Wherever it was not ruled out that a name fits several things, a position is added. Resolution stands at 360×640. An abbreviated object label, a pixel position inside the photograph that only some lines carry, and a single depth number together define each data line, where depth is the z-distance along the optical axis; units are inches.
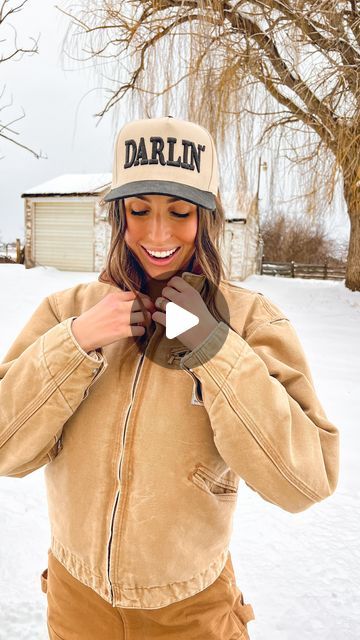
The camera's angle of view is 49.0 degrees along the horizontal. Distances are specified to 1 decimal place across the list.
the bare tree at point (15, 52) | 129.5
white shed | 494.9
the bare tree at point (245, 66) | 97.0
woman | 27.9
